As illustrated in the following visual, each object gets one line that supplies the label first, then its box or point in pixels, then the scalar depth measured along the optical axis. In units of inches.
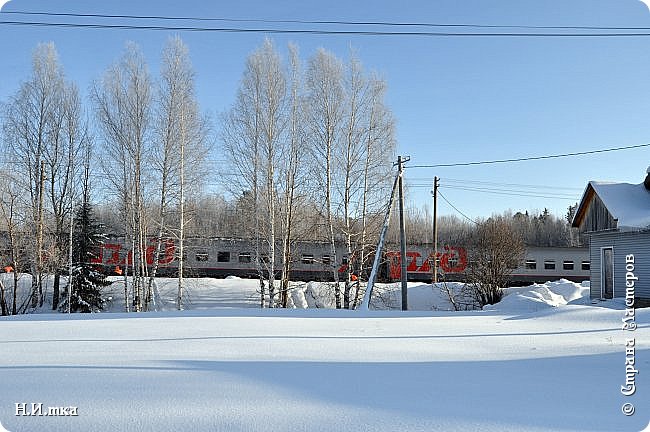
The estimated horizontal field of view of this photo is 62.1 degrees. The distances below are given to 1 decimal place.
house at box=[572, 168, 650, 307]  587.0
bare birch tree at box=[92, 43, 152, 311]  811.4
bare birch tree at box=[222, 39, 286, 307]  834.2
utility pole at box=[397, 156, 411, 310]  695.7
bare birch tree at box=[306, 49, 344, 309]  837.8
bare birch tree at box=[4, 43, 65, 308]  883.4
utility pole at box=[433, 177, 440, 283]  1013.8
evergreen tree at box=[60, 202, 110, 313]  904.9
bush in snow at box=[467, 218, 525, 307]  872.9
